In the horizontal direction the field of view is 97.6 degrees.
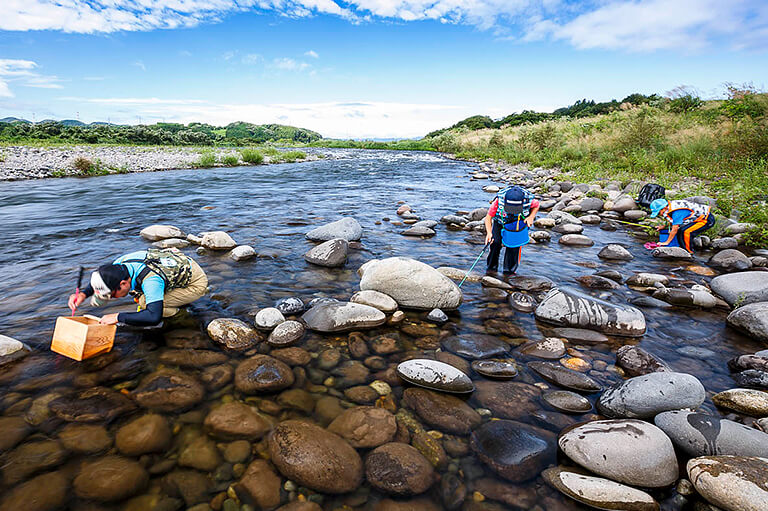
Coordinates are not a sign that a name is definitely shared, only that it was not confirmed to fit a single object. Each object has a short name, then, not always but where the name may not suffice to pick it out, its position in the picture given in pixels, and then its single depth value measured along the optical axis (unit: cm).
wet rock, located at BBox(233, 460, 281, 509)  245
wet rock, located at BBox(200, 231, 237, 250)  767
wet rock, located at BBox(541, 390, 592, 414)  332
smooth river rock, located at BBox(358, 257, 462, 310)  527
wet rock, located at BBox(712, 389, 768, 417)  316
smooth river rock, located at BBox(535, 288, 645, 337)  472
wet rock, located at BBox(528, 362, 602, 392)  362
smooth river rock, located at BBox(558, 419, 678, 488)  253
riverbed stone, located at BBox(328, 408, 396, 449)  297
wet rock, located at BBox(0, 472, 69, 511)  232
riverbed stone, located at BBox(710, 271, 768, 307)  518
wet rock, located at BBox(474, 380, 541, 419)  334
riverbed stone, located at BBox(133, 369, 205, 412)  327
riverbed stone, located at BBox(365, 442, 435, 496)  257
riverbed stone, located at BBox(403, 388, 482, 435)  315
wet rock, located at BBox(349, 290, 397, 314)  508
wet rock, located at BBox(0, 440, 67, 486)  254
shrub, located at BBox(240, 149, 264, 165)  2889
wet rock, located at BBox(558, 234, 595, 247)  878
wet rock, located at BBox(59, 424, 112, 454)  278
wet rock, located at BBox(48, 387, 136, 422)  309
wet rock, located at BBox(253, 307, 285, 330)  460
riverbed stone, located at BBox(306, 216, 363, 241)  865
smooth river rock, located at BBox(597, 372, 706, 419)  313
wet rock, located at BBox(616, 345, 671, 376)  386
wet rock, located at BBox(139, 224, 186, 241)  837
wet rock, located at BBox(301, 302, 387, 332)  464
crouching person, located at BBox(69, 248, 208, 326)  374
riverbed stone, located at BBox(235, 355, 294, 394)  354
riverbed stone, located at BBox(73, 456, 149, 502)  243
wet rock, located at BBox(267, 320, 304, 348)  432
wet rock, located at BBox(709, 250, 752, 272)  671
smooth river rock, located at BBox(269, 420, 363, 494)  260
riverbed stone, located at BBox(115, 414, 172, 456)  280
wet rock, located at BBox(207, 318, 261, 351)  422
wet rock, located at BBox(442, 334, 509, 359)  425
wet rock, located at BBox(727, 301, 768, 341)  447
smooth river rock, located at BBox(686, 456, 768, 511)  217
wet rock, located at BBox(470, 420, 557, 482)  271
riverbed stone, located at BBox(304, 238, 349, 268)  701
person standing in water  632
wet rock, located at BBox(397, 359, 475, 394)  355
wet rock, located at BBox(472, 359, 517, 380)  381
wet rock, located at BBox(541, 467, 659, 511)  235
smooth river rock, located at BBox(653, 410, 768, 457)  260
